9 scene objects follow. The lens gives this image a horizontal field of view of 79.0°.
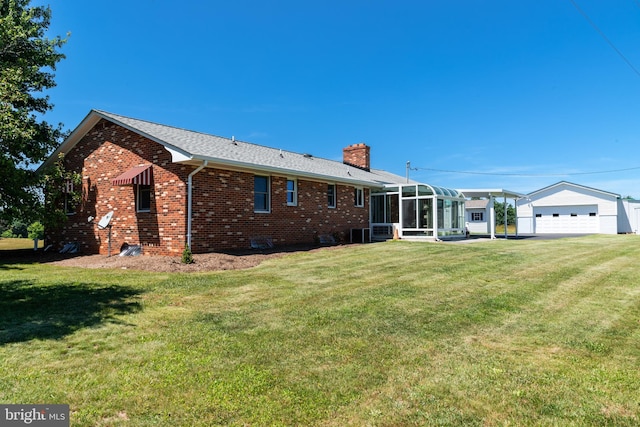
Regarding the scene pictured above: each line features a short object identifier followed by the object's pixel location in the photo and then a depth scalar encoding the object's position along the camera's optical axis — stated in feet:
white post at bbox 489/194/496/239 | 83.71
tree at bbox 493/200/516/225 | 190.39
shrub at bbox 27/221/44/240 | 70.10
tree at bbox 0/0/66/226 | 42.88
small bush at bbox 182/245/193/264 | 35.91
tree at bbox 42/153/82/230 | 50.26
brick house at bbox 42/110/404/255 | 42.24
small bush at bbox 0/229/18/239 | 98.81
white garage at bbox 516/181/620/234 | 115.24
